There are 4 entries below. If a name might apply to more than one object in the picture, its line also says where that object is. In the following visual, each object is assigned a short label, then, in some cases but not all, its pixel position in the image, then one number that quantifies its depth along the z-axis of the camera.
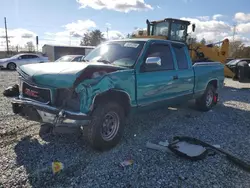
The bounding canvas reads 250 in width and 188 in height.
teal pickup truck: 3.41
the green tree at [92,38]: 62.62
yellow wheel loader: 11.92
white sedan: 19.72
